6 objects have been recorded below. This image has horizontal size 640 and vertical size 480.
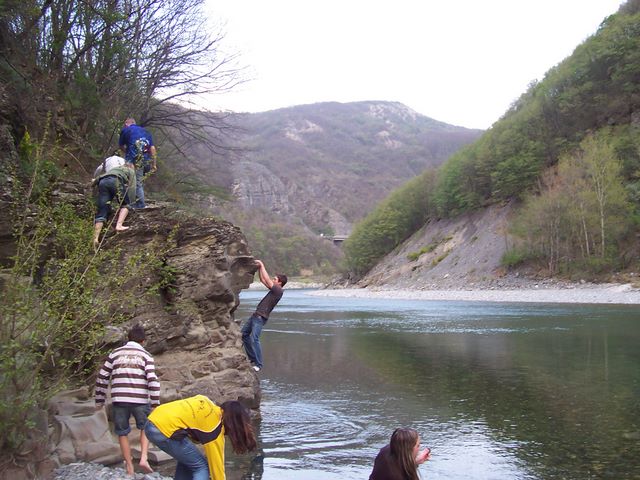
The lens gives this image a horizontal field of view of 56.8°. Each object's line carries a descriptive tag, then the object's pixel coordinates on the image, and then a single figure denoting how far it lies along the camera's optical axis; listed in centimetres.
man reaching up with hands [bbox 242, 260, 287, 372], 1201
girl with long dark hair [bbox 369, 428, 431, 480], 543
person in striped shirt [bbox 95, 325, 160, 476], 745
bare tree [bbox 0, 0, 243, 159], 1309
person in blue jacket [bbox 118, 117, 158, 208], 1162
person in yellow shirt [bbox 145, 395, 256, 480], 522
